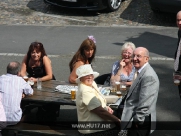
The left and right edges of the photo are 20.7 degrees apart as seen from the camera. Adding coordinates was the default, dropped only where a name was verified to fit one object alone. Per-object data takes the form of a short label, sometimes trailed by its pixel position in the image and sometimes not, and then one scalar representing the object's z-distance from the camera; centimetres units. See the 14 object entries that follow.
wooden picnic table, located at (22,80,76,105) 677
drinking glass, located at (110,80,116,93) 700
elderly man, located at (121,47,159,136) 577
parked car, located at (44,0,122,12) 1450
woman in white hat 600
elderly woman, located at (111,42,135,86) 743
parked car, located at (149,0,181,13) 1316
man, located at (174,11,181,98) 687
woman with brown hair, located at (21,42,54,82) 774
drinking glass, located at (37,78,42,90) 733
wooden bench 661
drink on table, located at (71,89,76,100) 677
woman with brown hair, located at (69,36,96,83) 741
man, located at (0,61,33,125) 665
